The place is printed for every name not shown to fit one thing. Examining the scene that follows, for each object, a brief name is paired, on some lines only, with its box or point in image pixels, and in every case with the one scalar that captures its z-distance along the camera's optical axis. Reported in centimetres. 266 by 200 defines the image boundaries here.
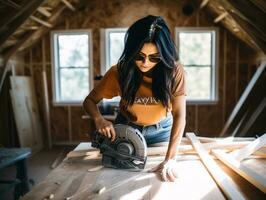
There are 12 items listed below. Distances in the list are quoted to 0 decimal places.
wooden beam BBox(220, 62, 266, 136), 438
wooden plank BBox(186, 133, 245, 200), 101
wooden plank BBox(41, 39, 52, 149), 537
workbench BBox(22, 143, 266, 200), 103
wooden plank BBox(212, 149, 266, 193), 108
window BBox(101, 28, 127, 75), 543
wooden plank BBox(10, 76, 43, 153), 489
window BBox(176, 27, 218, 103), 542
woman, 123
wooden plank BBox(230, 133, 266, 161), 148
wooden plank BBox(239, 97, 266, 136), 408
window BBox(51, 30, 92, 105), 555
